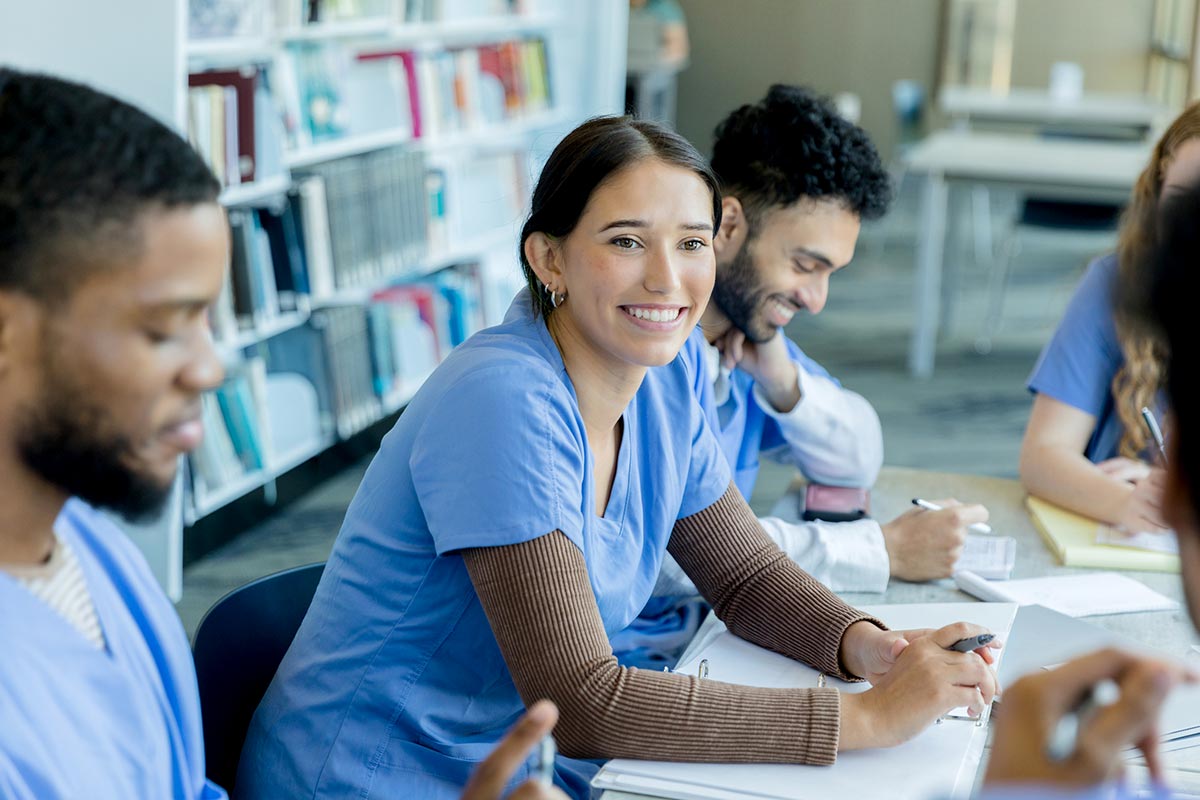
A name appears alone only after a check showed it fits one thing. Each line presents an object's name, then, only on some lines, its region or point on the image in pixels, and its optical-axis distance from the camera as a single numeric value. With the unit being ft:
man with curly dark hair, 6.12
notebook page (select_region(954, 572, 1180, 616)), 5.07
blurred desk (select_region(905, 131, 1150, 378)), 15.89
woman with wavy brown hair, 6.01
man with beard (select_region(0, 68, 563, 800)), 2.55
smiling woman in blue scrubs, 3.83
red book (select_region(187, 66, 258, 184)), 10.30
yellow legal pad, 5.52
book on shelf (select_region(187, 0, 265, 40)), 9.87
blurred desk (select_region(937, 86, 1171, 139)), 19.90
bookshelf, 9.60
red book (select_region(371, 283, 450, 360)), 13.30
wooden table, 4.72
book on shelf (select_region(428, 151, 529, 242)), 14.92
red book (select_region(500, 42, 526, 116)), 15.43
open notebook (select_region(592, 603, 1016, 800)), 3.63
